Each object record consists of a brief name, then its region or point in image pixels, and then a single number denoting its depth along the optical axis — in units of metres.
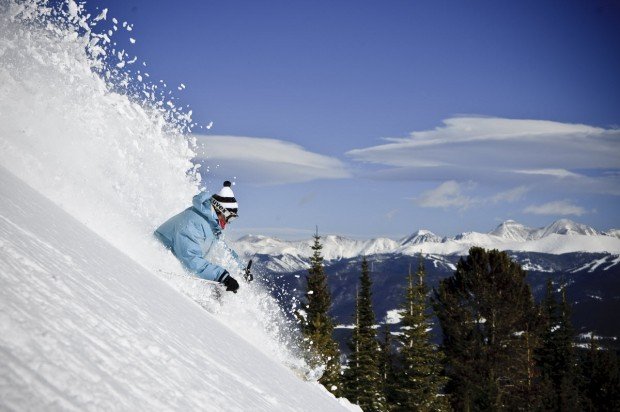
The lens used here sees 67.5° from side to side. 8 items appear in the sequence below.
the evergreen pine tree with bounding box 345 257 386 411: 32.78
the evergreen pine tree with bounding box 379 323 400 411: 30.98
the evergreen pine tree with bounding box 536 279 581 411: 42.75
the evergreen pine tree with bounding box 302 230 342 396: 30.16
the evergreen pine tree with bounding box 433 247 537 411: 30.12
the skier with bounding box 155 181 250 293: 6.75
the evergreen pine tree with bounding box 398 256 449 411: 27.55
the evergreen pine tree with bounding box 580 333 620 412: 37.06
